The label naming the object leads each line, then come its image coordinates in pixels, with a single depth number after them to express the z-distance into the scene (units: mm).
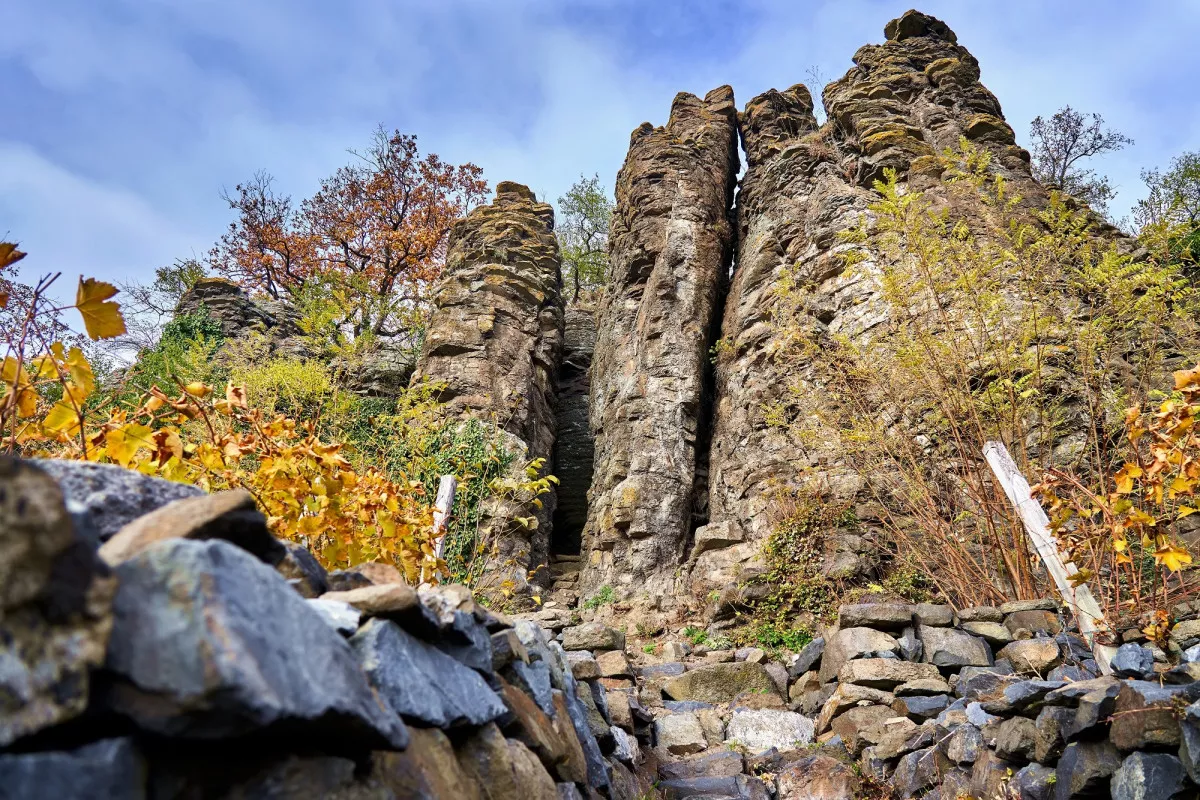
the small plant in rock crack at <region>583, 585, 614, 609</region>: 9246
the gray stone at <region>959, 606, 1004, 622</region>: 4562
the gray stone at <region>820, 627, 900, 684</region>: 4707
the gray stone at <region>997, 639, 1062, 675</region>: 3875
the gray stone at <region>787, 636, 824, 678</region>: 5316
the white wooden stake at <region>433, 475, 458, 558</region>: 5605
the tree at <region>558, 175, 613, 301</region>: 21391
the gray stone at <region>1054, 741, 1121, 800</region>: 2283
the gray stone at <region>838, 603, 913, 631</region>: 4914
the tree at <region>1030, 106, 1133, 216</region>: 16828
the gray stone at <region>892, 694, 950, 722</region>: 3921
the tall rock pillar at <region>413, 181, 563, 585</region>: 12039
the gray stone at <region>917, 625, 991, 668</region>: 4352
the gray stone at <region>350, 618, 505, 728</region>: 1368
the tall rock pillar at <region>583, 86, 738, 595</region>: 9961
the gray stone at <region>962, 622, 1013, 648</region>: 4410
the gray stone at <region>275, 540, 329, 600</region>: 1538
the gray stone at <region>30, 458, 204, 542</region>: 1174
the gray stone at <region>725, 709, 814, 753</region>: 4461
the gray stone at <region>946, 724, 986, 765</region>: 3100
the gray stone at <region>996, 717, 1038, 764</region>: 2703
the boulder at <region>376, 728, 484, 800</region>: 1272
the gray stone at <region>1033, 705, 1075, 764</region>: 2549
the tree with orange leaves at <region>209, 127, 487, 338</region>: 17359
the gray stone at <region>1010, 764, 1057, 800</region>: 2562
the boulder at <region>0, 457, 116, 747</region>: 726
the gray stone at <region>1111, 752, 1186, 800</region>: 2049
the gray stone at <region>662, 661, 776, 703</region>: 5402
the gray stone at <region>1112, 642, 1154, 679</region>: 2592
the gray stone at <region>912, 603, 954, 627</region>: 4797
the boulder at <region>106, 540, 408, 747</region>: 824
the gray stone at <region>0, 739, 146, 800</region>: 709
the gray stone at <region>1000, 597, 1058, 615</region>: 4344
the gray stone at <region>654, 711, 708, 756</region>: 4375
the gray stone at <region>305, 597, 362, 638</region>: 1361
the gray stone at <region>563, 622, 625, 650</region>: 5648
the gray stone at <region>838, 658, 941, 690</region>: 4363
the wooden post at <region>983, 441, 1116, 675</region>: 3449
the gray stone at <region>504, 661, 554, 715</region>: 2305
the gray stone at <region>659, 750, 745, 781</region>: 3893
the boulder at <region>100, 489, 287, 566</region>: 1051
